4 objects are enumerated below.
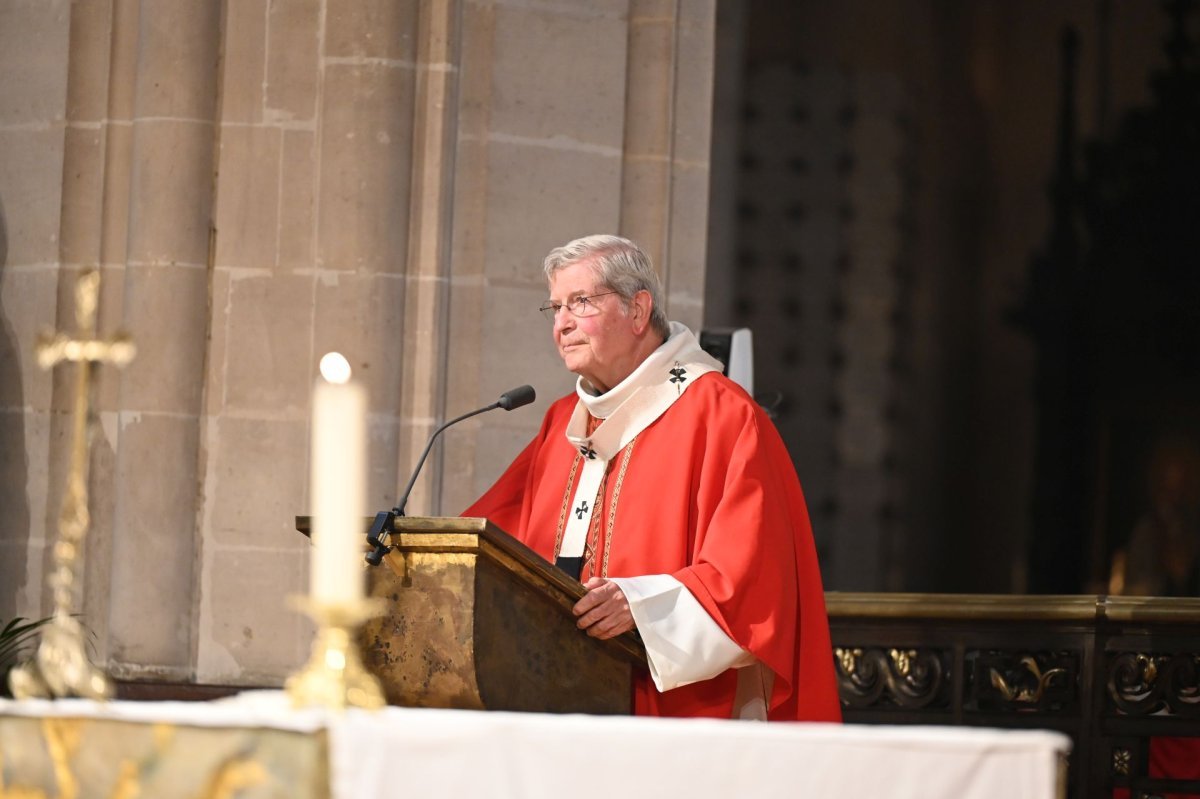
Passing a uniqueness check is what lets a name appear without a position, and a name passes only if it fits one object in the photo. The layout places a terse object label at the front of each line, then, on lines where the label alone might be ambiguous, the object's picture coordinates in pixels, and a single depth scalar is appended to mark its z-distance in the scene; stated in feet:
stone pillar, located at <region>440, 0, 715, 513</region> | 40.19
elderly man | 25.61
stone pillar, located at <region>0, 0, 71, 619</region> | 40.55
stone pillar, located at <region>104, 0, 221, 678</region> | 39.17
